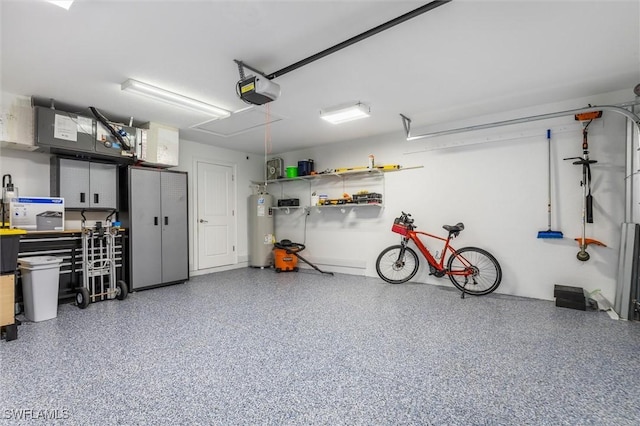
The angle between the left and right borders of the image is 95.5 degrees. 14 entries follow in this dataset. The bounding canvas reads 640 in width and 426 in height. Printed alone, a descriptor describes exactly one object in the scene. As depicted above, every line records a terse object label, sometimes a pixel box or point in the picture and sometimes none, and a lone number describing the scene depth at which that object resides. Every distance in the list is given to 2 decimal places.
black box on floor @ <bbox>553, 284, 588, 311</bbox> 3.41
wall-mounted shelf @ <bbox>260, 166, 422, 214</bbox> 5.20
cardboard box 3.48
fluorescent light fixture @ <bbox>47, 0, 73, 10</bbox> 1.93
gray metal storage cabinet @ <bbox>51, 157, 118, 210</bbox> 3.92
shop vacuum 5.93
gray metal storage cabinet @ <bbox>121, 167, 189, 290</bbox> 4.42
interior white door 5.82
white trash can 3.10
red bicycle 4.22
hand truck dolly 3.84
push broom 3.80
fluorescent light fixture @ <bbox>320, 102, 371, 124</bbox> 3.85
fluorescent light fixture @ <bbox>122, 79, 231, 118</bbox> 3.21
